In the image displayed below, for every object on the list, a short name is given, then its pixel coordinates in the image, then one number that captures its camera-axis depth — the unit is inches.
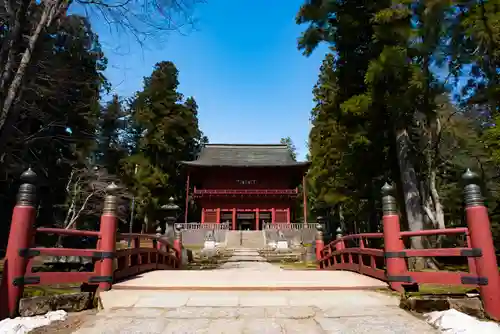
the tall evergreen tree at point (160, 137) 1213.7
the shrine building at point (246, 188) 1059.3
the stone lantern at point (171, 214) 535.2
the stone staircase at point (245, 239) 837.5
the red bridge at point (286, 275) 143.2
